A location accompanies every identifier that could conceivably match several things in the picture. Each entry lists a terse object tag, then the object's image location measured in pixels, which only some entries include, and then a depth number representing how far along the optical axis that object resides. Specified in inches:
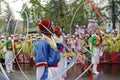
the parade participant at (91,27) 724.7
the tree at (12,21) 827.4
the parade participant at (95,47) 588.8
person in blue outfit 258.4
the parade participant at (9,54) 642.2
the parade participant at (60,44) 433.1
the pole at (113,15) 1341.5
